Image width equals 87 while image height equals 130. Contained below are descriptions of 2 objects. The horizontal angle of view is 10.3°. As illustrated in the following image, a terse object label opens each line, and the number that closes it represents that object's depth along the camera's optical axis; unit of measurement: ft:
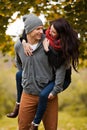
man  16.10
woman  15.90
